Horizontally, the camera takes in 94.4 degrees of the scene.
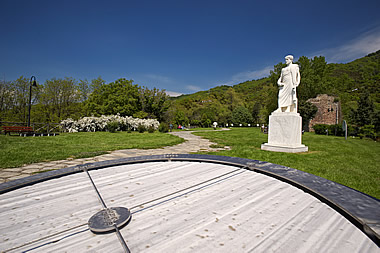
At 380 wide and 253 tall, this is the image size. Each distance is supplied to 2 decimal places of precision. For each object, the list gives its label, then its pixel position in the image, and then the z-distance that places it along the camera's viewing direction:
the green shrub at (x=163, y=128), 13.69
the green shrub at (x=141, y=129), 13.01
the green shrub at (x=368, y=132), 11.34
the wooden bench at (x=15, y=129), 9.20
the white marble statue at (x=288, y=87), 5.61
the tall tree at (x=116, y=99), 17.84
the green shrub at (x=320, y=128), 14.82
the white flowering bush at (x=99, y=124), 12.48
